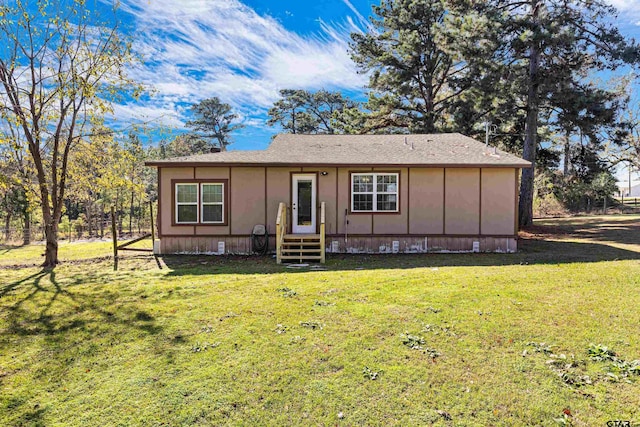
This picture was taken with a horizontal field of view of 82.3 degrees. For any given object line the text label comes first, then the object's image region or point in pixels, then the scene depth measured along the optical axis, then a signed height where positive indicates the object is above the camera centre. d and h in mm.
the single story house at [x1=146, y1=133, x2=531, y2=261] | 10641 +52
